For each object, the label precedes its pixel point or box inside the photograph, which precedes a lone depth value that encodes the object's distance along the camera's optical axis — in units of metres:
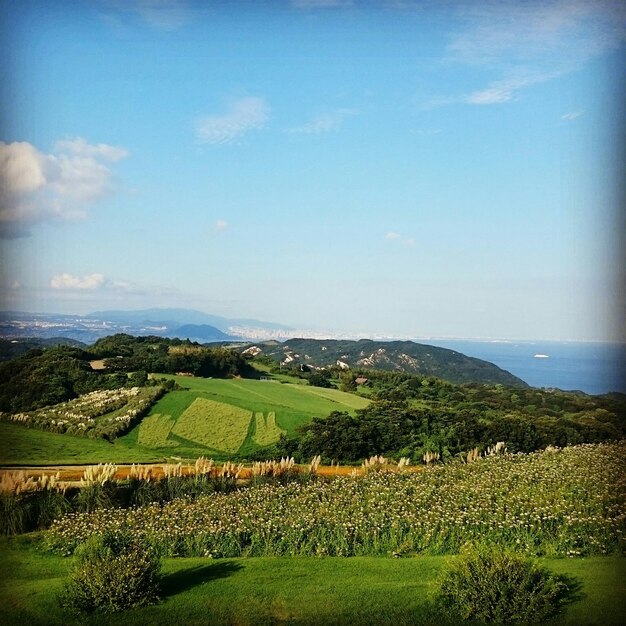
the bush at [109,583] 6.82
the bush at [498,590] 6.77
